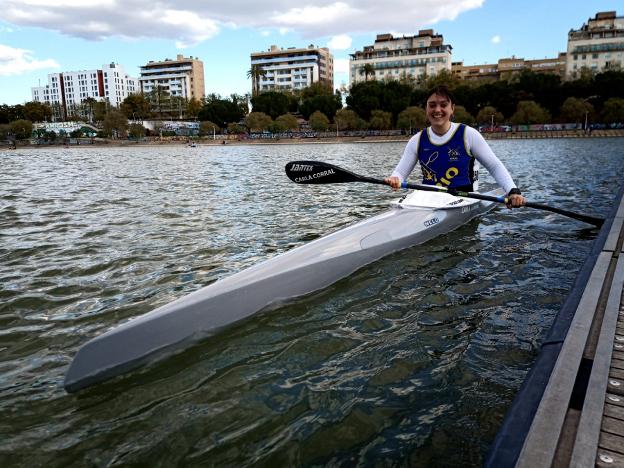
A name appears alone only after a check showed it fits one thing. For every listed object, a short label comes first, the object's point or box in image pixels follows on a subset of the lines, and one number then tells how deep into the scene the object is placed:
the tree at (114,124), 118.72
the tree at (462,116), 89.40
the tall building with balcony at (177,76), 184.50
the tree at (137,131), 119.12
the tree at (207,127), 116.19
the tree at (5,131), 114.04
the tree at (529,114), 88.31
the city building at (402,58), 136.50
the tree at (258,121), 108.25
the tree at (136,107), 139.40
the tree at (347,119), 101.31
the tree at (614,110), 81.00
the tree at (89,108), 156.68
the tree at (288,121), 105.38
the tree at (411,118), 93.62
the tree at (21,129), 117.12
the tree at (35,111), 140.88
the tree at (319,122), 104.12
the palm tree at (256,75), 151.12
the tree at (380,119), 99.12
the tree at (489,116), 92.69
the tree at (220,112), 126.19
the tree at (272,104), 120.38
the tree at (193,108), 148.88
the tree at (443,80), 113.56
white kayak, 3.73
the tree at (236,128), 115.31
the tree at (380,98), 104.12
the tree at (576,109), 84.88
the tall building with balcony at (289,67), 161.12
